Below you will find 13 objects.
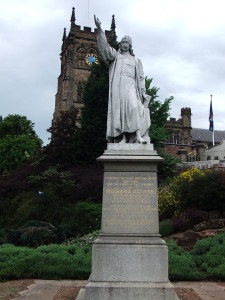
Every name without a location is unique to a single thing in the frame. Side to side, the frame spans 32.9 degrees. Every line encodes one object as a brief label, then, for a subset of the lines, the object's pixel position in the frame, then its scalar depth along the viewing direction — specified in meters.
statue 8.82
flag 47.20
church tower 63.97
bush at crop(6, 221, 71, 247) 15.44
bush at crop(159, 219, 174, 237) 15.27
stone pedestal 7.19
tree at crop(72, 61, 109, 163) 27.95
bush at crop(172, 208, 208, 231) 15.48
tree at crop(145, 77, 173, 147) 30.39
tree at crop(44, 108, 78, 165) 28.27
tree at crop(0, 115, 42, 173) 42.38
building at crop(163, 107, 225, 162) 59.28
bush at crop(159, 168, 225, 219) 16.19
